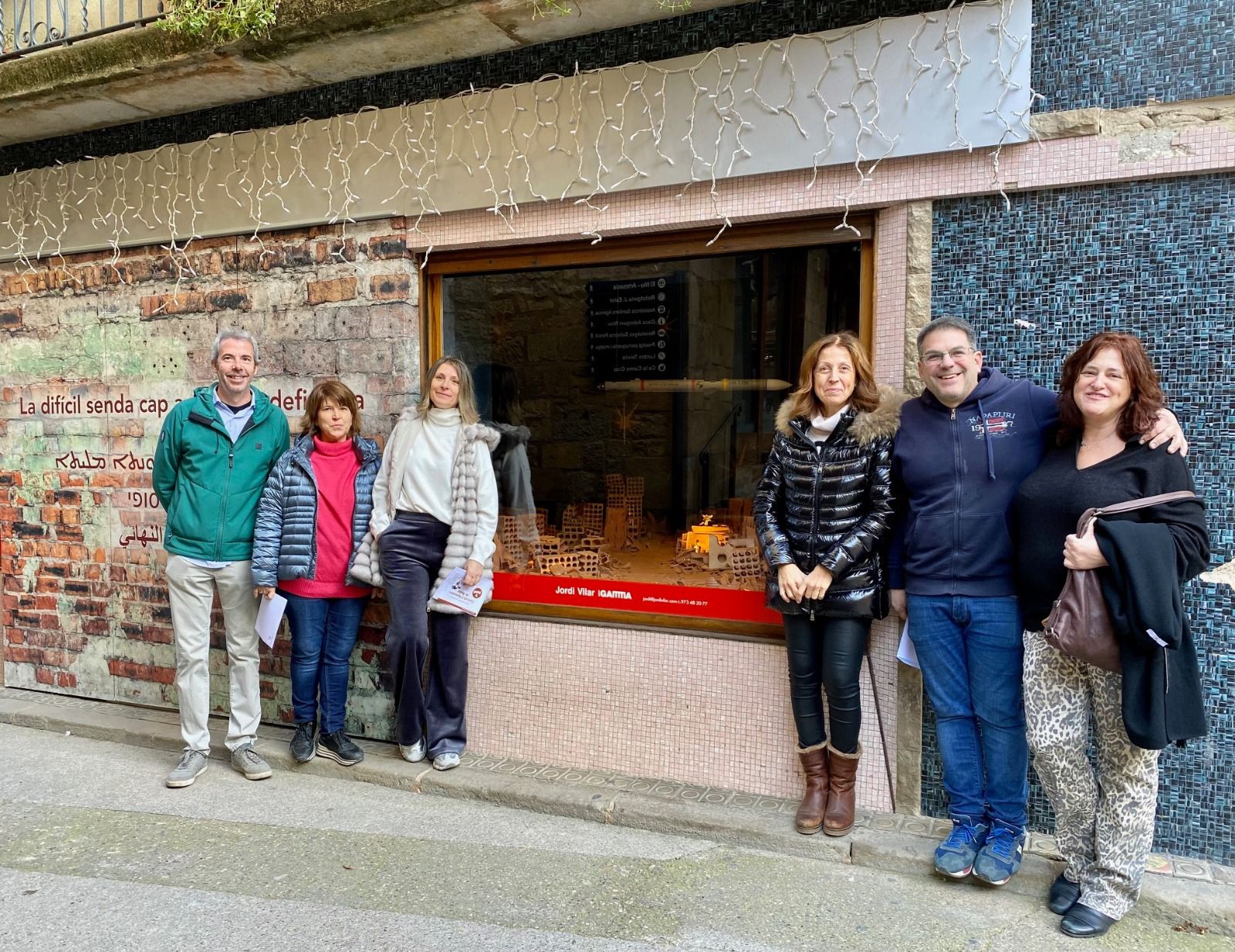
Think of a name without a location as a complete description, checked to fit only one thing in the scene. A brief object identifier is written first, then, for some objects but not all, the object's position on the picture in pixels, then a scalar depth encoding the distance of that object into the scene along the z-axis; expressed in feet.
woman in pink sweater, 14.05
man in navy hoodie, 10.54
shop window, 13.39
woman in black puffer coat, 11.31
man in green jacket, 14.19
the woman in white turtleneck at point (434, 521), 13.83
